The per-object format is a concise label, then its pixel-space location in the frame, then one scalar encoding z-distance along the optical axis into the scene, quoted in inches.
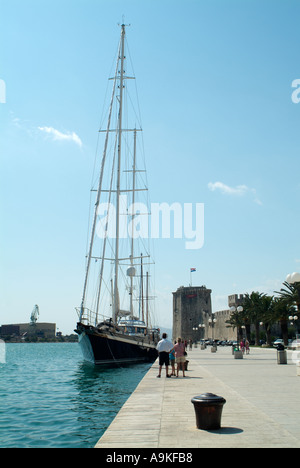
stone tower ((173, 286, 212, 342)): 4502.0
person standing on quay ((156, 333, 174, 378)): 636.1
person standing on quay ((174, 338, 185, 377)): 668.1
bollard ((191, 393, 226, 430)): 282.2
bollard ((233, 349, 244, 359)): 1211.2
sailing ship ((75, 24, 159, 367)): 1178.3
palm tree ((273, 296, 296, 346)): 1729.8
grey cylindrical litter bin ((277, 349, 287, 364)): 941.8
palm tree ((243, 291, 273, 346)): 2124.8
